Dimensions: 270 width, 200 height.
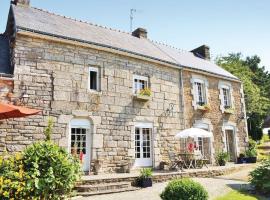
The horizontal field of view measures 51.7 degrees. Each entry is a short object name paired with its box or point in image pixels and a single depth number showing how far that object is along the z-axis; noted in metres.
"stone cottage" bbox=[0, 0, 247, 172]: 10.05
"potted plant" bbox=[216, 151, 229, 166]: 14.83
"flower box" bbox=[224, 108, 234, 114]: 16.53
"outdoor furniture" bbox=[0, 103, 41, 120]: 6.26
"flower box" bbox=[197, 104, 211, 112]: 15.13
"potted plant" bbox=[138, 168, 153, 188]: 9.70
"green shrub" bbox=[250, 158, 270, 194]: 9.18
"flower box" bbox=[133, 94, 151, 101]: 12.53
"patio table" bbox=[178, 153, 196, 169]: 13.21
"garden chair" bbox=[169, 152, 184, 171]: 12.78
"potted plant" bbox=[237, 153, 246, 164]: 16.08
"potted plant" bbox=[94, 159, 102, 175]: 10.73
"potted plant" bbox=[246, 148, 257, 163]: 16.11
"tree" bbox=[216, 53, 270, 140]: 26.73
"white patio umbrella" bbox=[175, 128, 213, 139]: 12.49
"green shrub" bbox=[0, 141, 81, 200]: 5.61
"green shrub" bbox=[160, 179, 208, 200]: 6.70
